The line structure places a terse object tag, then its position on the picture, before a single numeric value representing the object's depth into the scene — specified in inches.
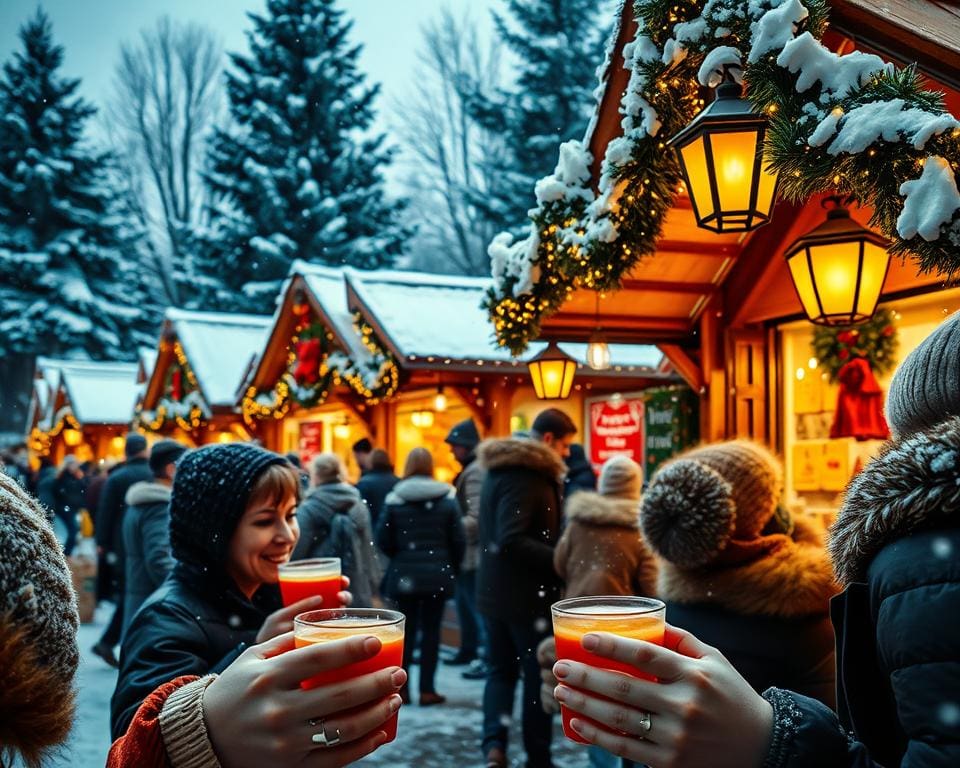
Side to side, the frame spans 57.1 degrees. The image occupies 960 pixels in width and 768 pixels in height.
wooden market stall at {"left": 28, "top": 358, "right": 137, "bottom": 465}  1068.5
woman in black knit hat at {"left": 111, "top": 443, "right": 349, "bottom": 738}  94.1
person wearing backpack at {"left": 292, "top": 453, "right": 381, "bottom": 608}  280.8
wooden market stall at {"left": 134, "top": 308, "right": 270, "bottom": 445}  732.0
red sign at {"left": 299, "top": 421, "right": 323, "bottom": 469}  631.8
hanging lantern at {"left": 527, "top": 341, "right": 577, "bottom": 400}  294.0
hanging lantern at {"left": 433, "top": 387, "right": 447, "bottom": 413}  459.2
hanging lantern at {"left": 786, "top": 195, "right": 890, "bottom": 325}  176.6
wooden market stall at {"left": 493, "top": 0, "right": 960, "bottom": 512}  236.4
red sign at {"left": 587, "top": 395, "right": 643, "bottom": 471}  425.4
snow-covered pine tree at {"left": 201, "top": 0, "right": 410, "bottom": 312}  1142.3
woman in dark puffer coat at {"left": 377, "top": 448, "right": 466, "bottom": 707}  300.0
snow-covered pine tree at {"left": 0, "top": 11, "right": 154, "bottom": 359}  1366.9
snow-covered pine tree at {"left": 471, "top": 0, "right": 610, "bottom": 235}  875.4
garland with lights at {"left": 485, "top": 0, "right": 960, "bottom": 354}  106.3
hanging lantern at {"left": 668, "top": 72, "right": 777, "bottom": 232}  139.9
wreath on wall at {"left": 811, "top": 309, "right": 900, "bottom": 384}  240.8
